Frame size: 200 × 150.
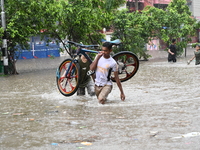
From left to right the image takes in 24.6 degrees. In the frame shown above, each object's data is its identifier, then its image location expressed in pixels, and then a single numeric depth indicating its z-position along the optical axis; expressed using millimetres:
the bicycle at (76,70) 9438
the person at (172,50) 25222
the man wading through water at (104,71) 8936
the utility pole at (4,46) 21078
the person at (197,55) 20172
